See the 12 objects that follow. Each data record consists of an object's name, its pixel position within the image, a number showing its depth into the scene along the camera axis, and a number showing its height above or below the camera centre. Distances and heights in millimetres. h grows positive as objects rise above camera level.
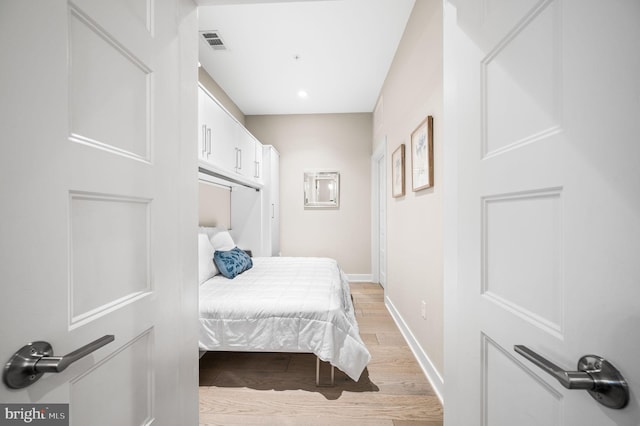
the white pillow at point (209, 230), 2919 -205
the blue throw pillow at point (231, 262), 2593 -505
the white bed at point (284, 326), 1767 -780
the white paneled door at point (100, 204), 448 +21
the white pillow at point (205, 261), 2422 -457
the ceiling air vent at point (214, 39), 2521 +1707
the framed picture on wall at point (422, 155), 1870 +438
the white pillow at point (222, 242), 2959 -329
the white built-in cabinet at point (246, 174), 2559 +465
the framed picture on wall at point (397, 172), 2678 +443
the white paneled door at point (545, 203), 425 +19
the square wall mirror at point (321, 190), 4582 +391
